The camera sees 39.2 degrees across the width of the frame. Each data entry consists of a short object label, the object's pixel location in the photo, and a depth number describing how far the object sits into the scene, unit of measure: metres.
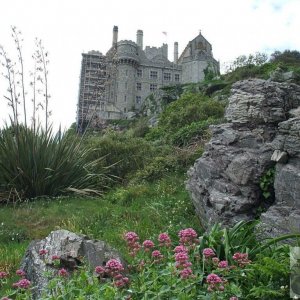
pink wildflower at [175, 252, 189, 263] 2.62
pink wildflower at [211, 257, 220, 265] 2.84
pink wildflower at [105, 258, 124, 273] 2.70
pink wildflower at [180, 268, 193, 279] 2.51
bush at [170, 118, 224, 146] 12.85
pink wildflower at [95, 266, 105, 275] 2.74
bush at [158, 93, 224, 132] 18.80
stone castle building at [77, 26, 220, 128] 68.12
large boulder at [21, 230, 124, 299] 3.90
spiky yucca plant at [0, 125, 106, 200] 8.66
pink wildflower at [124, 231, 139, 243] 2.99
